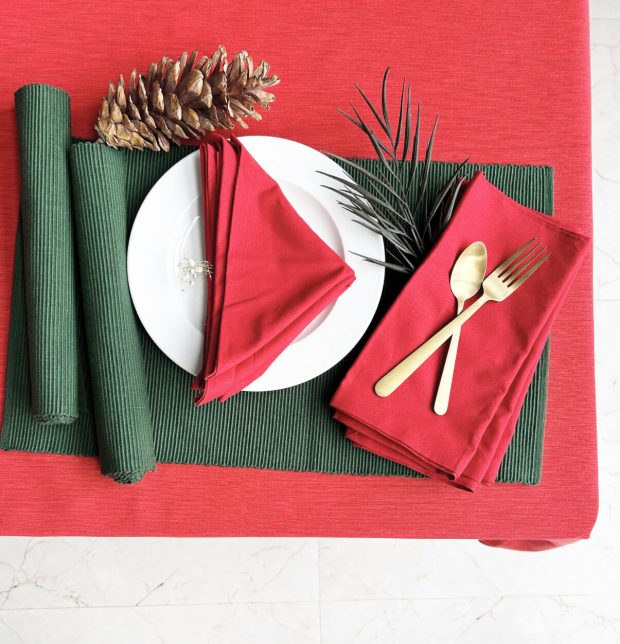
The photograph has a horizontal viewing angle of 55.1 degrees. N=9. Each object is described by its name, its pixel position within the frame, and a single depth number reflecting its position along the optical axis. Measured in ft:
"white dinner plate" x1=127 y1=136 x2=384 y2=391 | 2.14
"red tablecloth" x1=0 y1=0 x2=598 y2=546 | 2.27
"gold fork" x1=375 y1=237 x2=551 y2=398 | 2.16
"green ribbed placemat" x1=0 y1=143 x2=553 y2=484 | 2.26
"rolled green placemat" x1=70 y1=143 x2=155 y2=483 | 2.07
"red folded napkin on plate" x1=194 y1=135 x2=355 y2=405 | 2.05
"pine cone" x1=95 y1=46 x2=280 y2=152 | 2.03
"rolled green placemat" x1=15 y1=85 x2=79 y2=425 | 2.04
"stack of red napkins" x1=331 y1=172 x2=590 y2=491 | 2.17
